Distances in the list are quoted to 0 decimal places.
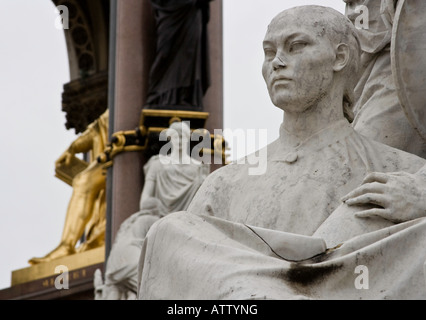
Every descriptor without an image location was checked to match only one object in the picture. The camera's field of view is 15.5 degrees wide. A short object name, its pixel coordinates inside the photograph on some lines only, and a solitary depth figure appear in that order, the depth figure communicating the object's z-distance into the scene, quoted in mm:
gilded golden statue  19891
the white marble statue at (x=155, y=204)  13977
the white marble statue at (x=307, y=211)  4227
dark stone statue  16281
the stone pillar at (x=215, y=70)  16531
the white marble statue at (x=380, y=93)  5496
